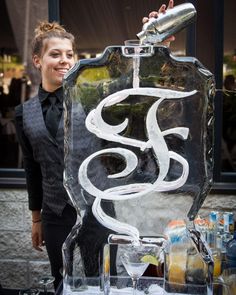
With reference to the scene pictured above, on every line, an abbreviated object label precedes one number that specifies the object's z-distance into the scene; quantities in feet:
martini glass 3.78
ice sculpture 3.74
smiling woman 5.34
